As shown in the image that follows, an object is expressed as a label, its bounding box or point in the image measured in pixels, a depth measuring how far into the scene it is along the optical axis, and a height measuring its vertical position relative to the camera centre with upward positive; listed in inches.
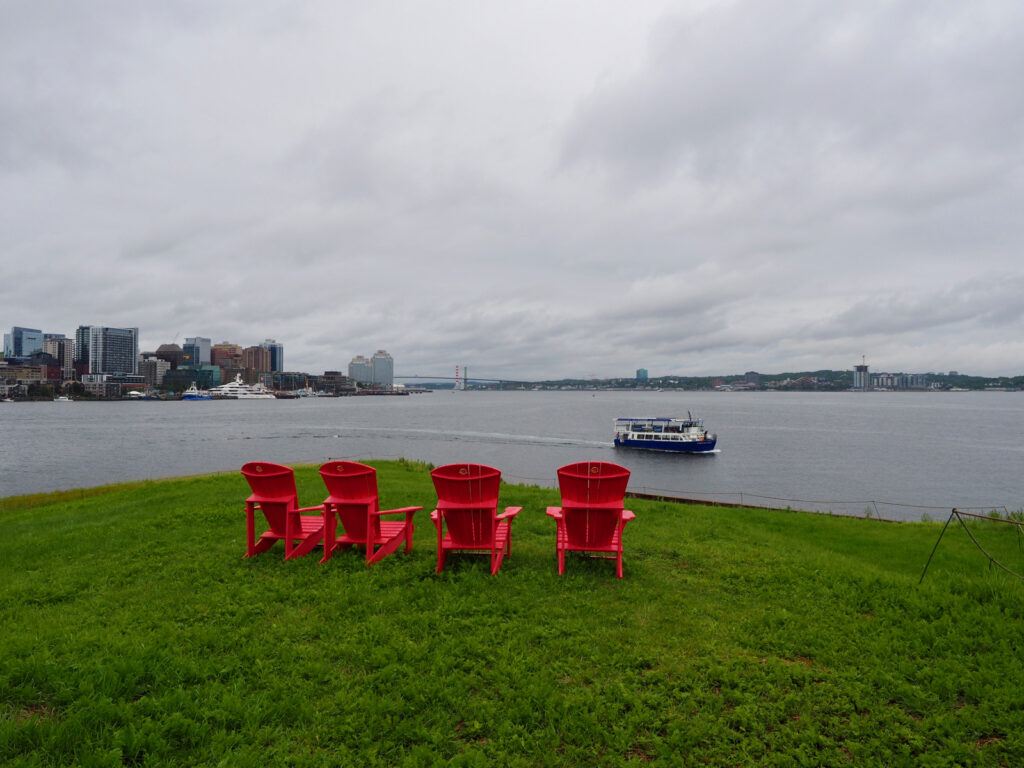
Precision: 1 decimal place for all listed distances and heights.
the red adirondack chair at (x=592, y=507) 284.4 -60.7
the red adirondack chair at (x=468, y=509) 276.5 -61.8
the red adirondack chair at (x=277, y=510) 300.5 -71.2
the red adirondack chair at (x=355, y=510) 296.7 -69.7
